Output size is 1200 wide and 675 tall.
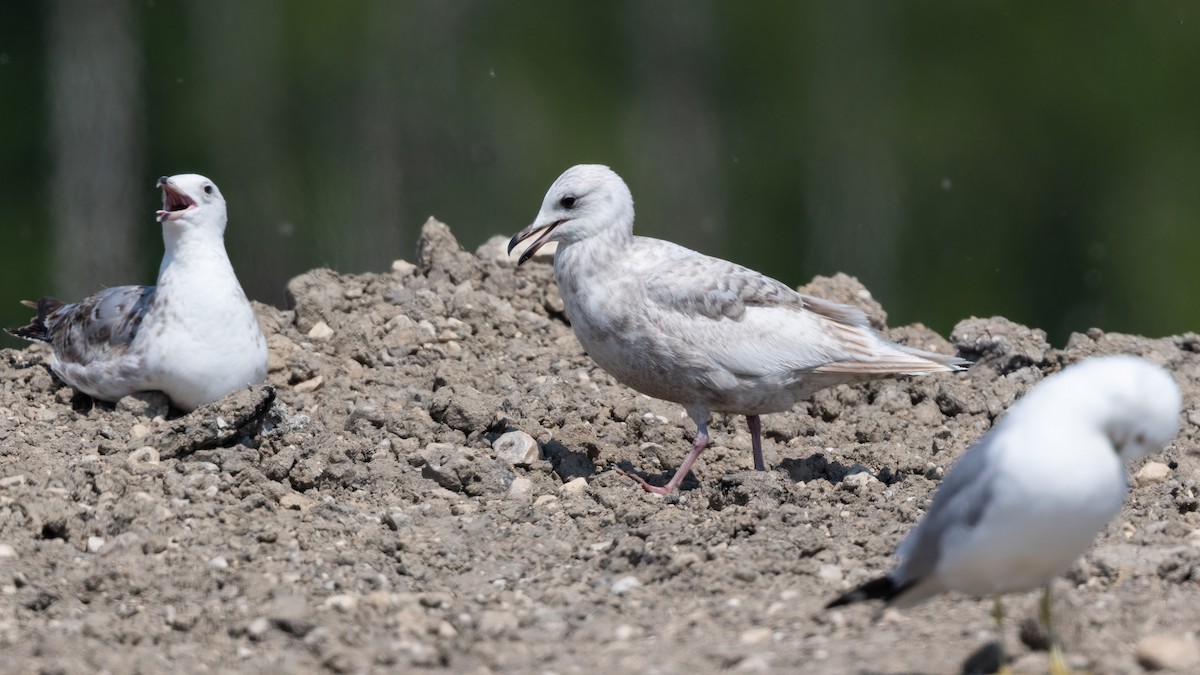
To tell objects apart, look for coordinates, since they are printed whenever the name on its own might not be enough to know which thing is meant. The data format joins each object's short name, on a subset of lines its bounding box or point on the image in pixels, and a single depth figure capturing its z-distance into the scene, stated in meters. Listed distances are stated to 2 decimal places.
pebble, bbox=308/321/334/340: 16.05
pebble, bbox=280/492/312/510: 11.85
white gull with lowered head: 8.09
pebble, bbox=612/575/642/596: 10.45
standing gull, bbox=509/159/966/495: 13.13
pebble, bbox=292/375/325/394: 15.00
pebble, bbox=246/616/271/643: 9.47
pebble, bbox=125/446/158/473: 12.05
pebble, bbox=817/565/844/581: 10.42
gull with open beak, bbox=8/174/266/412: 13.72
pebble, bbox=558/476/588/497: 12.62
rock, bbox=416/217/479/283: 17.14
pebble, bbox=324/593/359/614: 9.75
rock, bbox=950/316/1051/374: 15.47
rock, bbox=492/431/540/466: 13.05
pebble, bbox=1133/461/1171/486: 12.64
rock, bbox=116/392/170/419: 13.87
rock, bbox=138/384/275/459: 12.52
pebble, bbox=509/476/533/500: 12.56
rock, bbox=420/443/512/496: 12.55
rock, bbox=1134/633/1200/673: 8.22
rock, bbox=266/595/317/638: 9.44
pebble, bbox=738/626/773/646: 9.32
